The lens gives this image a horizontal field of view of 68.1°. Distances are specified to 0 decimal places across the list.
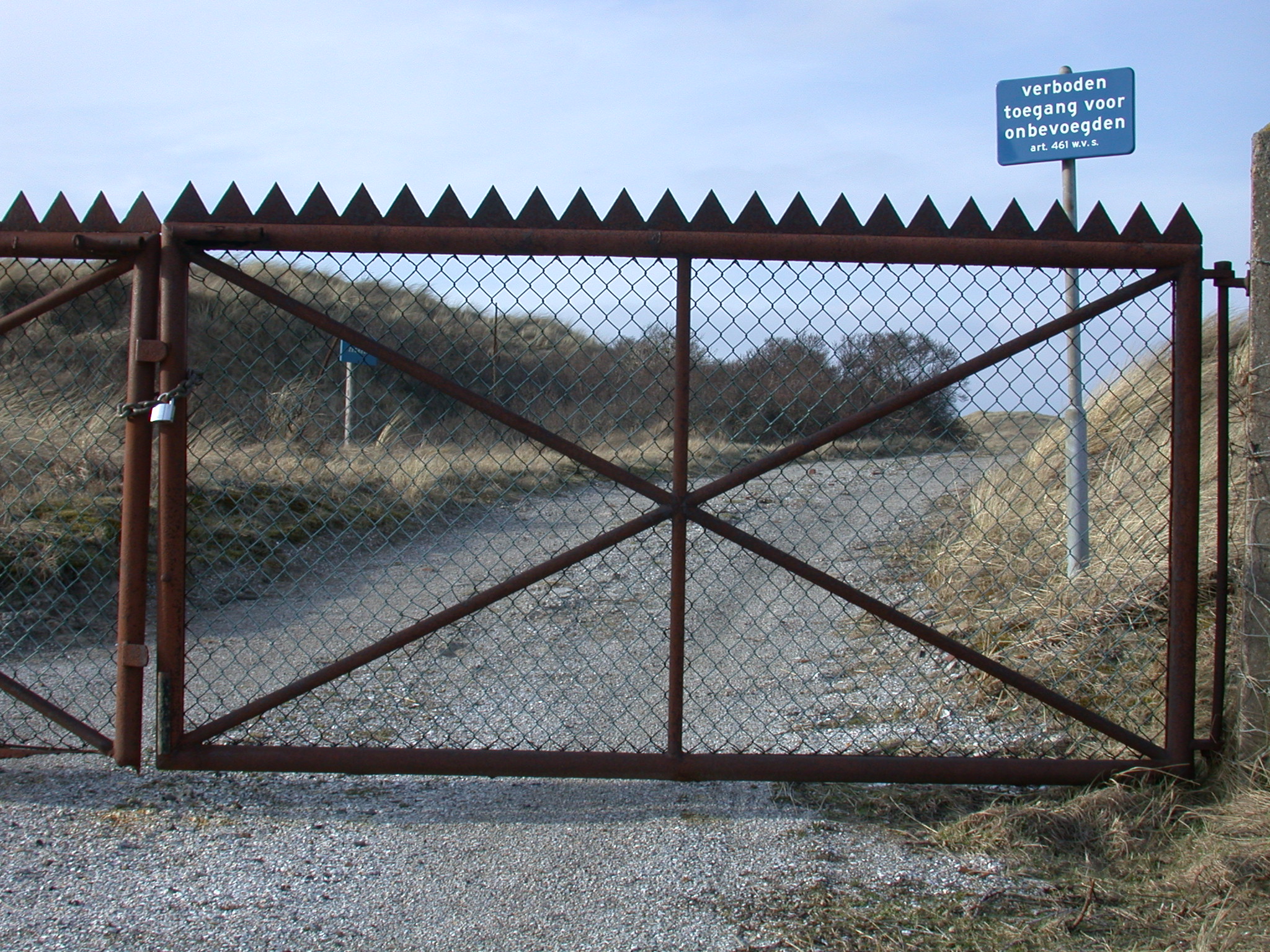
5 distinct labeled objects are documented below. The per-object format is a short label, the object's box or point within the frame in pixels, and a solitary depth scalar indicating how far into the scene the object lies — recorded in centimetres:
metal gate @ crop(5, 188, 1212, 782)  278
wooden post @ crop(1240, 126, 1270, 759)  279
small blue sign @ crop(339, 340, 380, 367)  518
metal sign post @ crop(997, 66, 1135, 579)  472
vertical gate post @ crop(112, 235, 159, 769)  278
